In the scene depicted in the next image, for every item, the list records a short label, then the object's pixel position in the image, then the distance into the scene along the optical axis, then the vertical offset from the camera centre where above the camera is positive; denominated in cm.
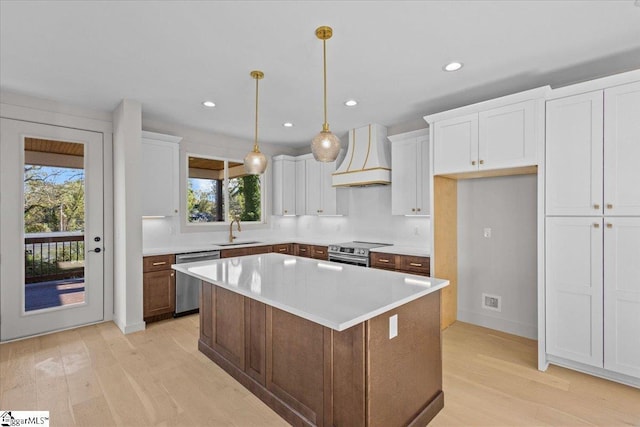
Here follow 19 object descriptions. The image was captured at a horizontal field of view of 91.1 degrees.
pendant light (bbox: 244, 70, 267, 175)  262 +40
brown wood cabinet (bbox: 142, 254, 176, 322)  384 -96
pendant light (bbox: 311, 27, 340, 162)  224 +48
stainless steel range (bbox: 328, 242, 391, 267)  420 -58
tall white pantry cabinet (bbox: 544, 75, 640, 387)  240 -14
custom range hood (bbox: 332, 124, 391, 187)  432 +73
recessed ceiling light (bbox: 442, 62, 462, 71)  268 +125
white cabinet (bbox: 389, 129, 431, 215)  393 +48
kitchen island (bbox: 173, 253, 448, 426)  168 -83
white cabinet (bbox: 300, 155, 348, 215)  518 +32
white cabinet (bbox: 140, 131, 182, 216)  407 +49
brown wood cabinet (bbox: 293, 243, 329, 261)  491 -66
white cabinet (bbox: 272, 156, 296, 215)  569 +47
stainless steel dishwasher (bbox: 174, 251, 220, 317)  410 -103
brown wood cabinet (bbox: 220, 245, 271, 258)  445 -61
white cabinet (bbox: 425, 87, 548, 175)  279 +74
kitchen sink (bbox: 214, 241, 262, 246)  494 -53
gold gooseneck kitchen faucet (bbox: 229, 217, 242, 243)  521 -31
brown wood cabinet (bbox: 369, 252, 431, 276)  365 -64
